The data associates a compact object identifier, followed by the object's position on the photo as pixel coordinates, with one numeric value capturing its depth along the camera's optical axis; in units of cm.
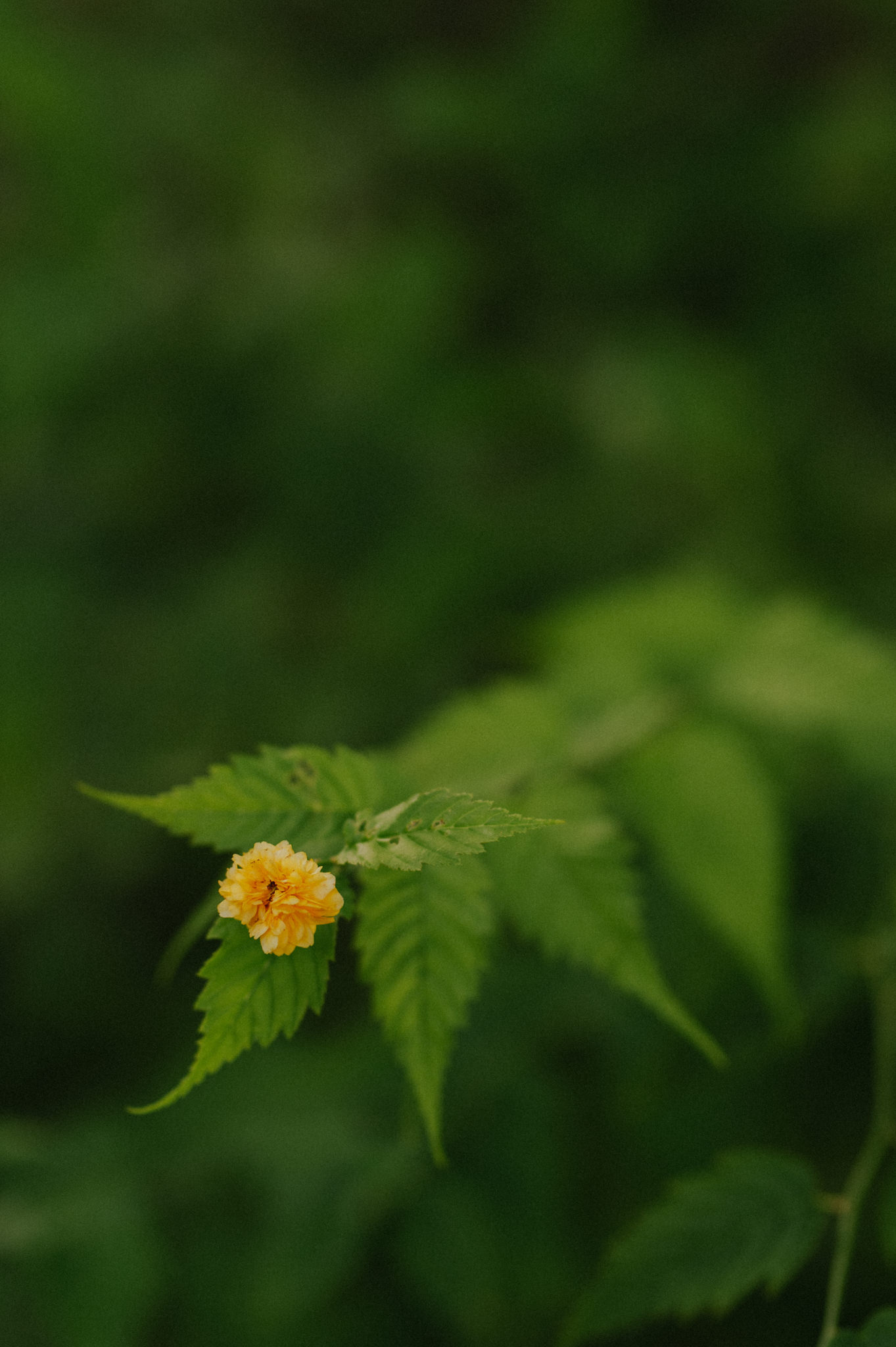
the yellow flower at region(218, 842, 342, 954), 61
